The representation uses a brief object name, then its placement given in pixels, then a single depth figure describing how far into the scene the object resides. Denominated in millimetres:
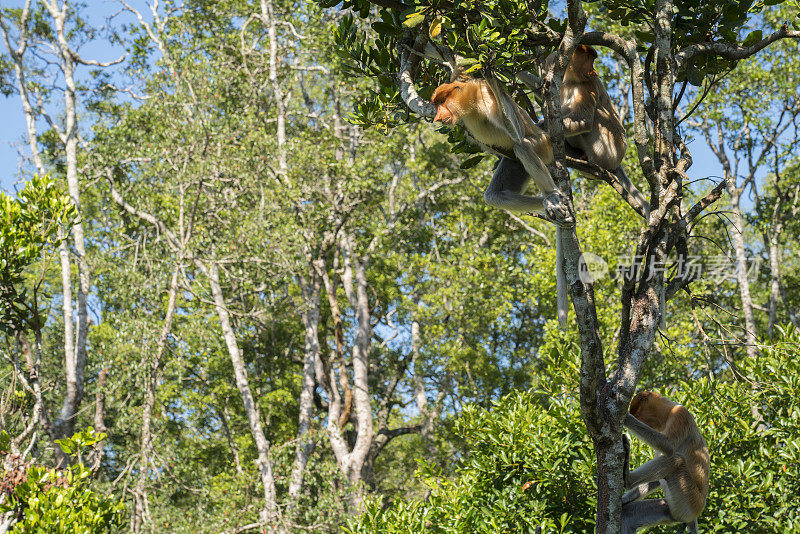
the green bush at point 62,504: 8531
